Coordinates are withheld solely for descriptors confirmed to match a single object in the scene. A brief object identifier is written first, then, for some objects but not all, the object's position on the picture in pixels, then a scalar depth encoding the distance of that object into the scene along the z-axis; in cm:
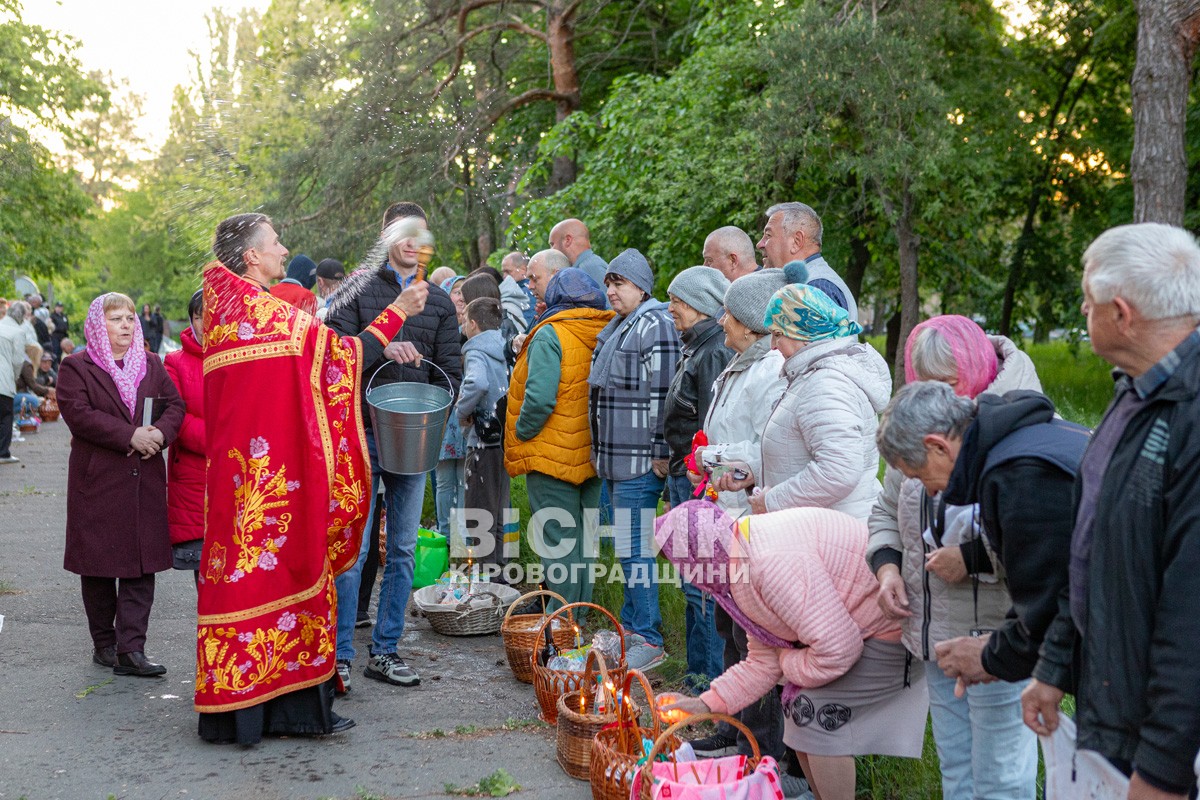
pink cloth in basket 330
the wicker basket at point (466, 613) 678
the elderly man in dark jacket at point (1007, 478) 267
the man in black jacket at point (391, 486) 563
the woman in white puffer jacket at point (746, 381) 463
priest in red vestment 476
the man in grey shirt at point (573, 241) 834
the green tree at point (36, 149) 2283
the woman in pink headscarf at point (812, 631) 346
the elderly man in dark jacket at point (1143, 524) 213
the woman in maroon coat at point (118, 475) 566
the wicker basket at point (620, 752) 392
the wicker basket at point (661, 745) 334
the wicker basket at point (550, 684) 503
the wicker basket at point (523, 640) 573
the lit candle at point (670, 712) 390
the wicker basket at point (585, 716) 440
